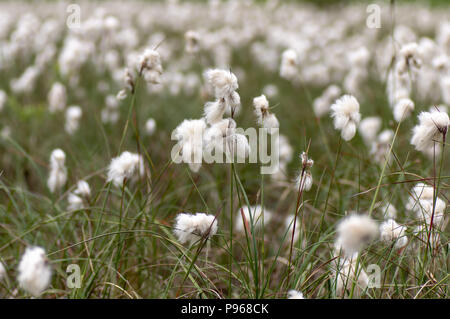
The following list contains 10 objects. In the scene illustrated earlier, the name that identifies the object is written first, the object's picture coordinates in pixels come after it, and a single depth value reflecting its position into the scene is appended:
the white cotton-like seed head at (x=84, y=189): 4.43
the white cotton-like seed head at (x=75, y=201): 4.58
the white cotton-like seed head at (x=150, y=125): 5.36
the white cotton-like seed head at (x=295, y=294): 2.88
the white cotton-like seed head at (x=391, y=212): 4.11
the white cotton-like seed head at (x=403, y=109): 4.32
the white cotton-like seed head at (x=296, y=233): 4.61
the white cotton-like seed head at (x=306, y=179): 3.38
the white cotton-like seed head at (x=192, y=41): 5.17
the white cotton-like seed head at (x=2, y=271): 3.35
